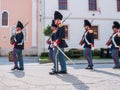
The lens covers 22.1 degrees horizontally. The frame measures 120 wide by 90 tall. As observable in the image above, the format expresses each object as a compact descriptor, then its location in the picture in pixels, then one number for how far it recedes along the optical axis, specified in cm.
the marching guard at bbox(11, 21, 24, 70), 1183
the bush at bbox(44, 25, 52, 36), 2509
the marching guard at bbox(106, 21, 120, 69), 1219
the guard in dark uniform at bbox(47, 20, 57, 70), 1054
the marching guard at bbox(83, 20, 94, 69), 1212
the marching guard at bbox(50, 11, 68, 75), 1008
